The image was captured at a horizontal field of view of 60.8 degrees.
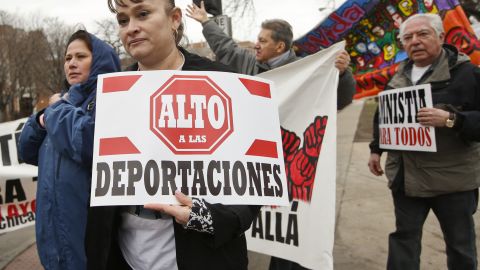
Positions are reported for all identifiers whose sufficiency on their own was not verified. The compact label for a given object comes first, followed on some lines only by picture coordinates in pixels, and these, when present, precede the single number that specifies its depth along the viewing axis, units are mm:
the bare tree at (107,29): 16766
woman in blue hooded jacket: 1856
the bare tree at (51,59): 29047
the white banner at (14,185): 3598
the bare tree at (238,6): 10622
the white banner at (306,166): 2625
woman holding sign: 1332
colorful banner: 3430
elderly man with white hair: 2648
